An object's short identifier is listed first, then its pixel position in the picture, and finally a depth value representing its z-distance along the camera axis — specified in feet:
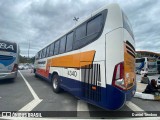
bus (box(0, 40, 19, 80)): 23.48
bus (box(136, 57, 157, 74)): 53.88
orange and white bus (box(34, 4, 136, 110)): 9.37
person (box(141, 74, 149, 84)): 25.79
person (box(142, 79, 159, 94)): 16.51
